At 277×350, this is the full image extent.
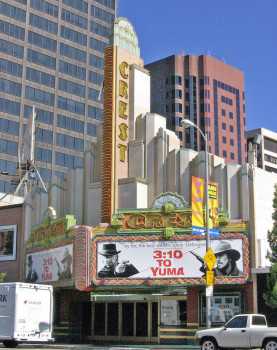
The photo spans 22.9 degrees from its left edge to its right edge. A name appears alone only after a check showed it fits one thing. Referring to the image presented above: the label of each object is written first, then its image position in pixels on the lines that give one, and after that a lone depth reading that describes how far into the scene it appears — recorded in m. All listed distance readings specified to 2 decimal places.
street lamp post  31.86
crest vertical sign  43.22
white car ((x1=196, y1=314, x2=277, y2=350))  27.08
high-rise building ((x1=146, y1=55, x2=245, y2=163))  158.12
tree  36.00
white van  33.00
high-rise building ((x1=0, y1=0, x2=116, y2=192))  118.00
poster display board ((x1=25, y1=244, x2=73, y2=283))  41.97
